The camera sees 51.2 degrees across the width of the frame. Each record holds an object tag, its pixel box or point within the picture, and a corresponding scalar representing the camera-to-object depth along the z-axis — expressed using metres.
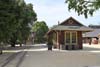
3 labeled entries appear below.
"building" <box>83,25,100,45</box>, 32.17
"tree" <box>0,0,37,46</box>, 9.78
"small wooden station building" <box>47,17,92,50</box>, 15.76
